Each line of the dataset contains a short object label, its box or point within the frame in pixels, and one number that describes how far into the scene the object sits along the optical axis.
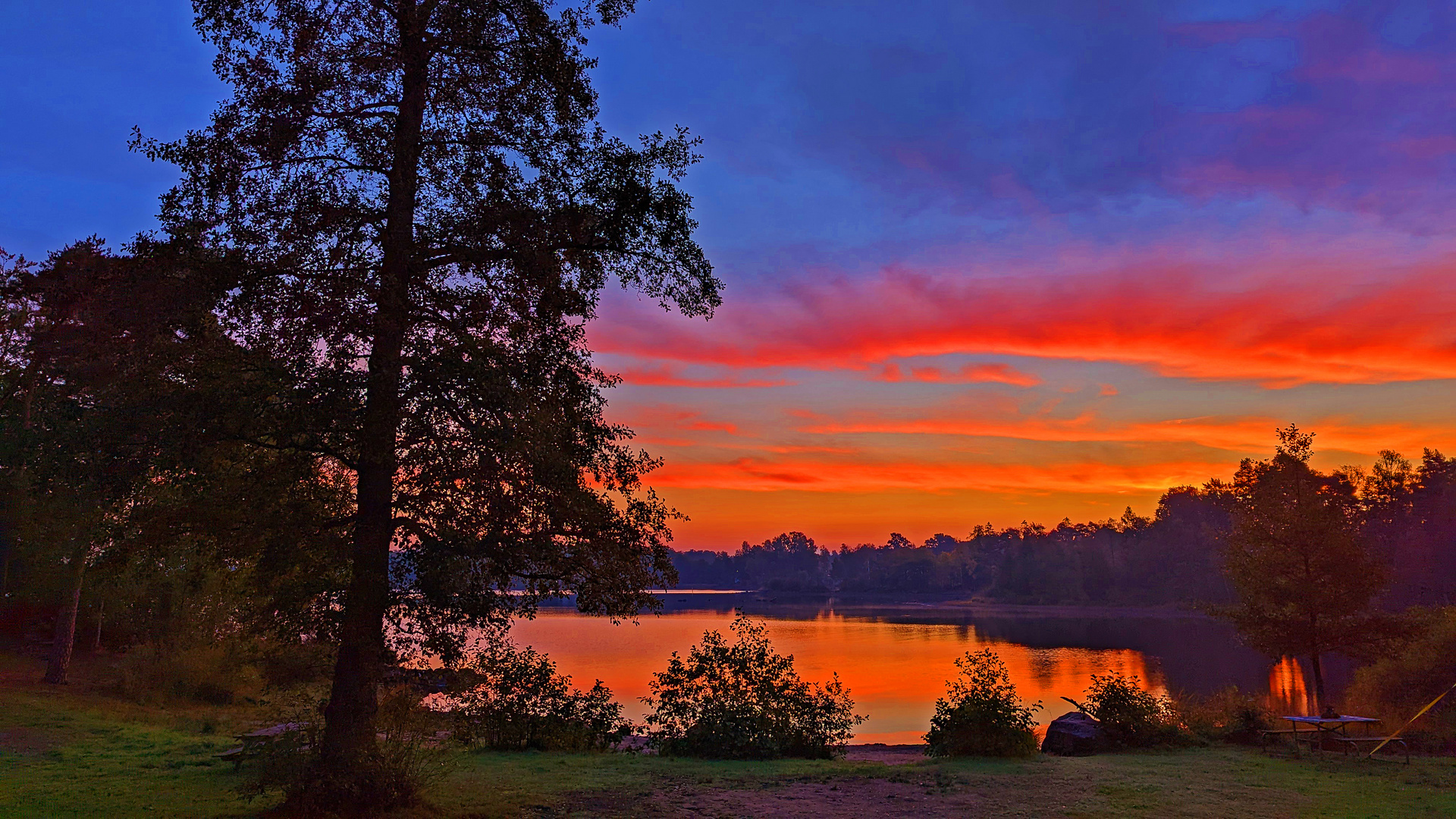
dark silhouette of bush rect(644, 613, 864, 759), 18.36
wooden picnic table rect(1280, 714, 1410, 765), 17.25
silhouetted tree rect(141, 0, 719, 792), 10.14
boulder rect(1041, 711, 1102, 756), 19.19
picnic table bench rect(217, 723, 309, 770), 10.78
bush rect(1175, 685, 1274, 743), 20.45
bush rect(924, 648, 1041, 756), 18.05
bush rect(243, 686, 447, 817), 10.09
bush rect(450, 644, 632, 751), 19.11
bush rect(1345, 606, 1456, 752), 25.97
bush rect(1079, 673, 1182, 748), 19.69
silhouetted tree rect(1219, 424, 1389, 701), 27.78
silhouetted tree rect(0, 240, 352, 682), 9.70
